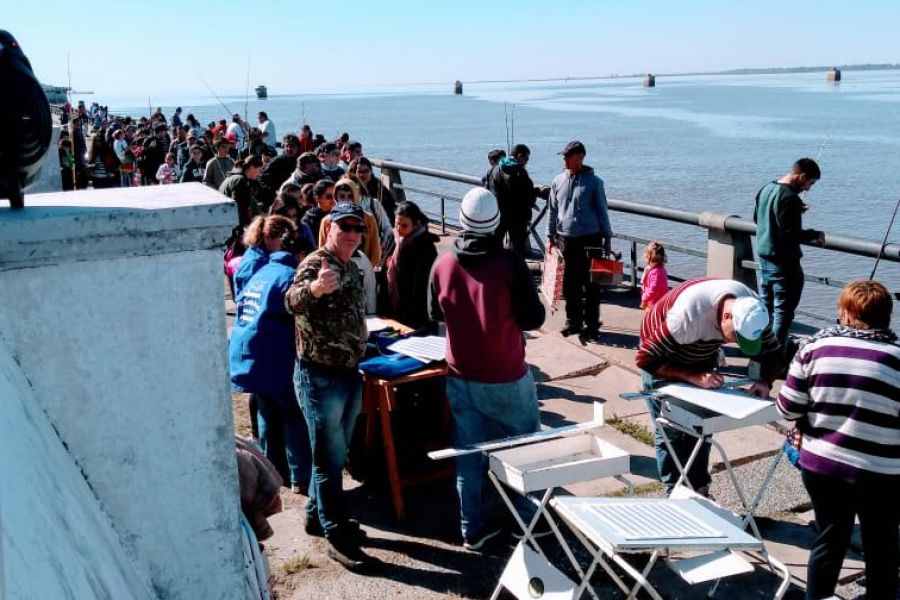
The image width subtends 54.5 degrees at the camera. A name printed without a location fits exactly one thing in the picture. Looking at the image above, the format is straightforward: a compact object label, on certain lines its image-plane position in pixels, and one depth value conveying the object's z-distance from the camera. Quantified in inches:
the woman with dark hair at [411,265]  233.0
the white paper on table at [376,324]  229.5
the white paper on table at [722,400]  153.7
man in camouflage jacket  173.3
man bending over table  158.2
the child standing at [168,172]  586.6
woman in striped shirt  137.3
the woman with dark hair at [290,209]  249.8
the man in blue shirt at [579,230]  312.8
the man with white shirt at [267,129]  716.0
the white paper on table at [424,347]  199.9
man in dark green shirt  265.4
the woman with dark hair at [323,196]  290.6
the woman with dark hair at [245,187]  374.3
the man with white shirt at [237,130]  788.6
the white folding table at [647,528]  130.0
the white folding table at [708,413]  155.5
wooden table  195.2
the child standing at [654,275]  288.4
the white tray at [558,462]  144.6
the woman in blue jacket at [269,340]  191.2
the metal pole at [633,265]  374.9
